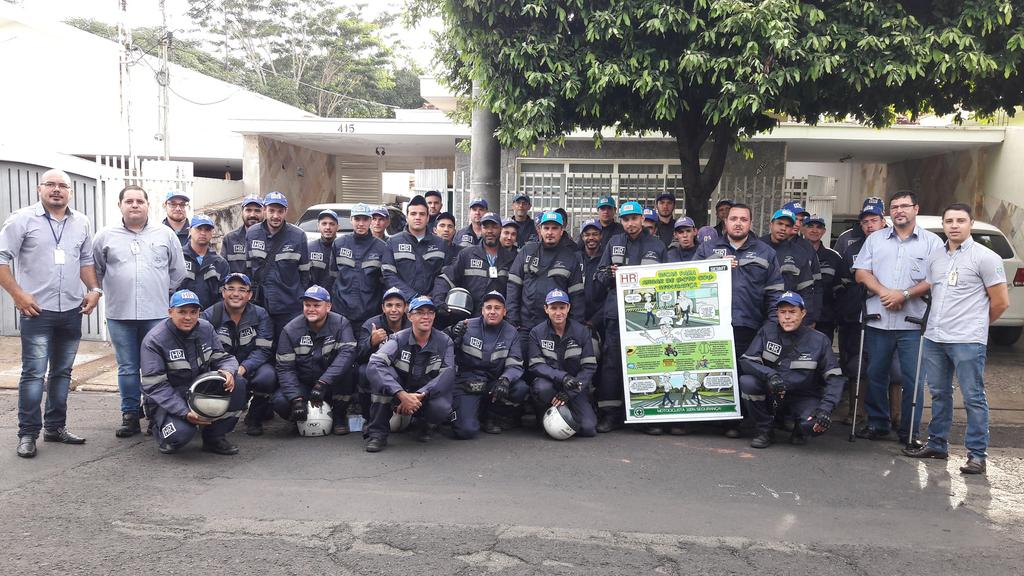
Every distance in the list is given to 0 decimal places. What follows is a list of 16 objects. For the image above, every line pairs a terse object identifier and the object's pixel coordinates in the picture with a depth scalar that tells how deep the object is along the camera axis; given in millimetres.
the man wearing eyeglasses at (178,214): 7578
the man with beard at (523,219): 8609
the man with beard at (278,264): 7555
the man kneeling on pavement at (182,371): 5996
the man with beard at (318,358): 6711
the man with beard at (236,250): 7746
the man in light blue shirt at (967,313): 5973
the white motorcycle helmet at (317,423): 6699
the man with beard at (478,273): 7867
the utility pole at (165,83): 17734
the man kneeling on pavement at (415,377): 6383
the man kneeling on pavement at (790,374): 6574
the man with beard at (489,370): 6867
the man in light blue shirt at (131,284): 6516
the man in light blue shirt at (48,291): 5977
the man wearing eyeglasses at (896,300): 6648
